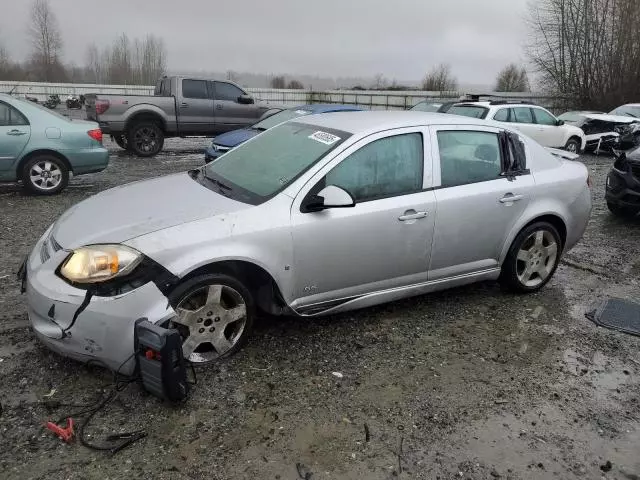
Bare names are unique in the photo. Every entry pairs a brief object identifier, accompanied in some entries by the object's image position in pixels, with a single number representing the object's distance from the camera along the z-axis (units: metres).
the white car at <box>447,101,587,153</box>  13.02
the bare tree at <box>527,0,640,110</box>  28.16
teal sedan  7.68
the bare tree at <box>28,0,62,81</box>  60.41
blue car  9.43
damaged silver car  3.06
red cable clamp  2.67
